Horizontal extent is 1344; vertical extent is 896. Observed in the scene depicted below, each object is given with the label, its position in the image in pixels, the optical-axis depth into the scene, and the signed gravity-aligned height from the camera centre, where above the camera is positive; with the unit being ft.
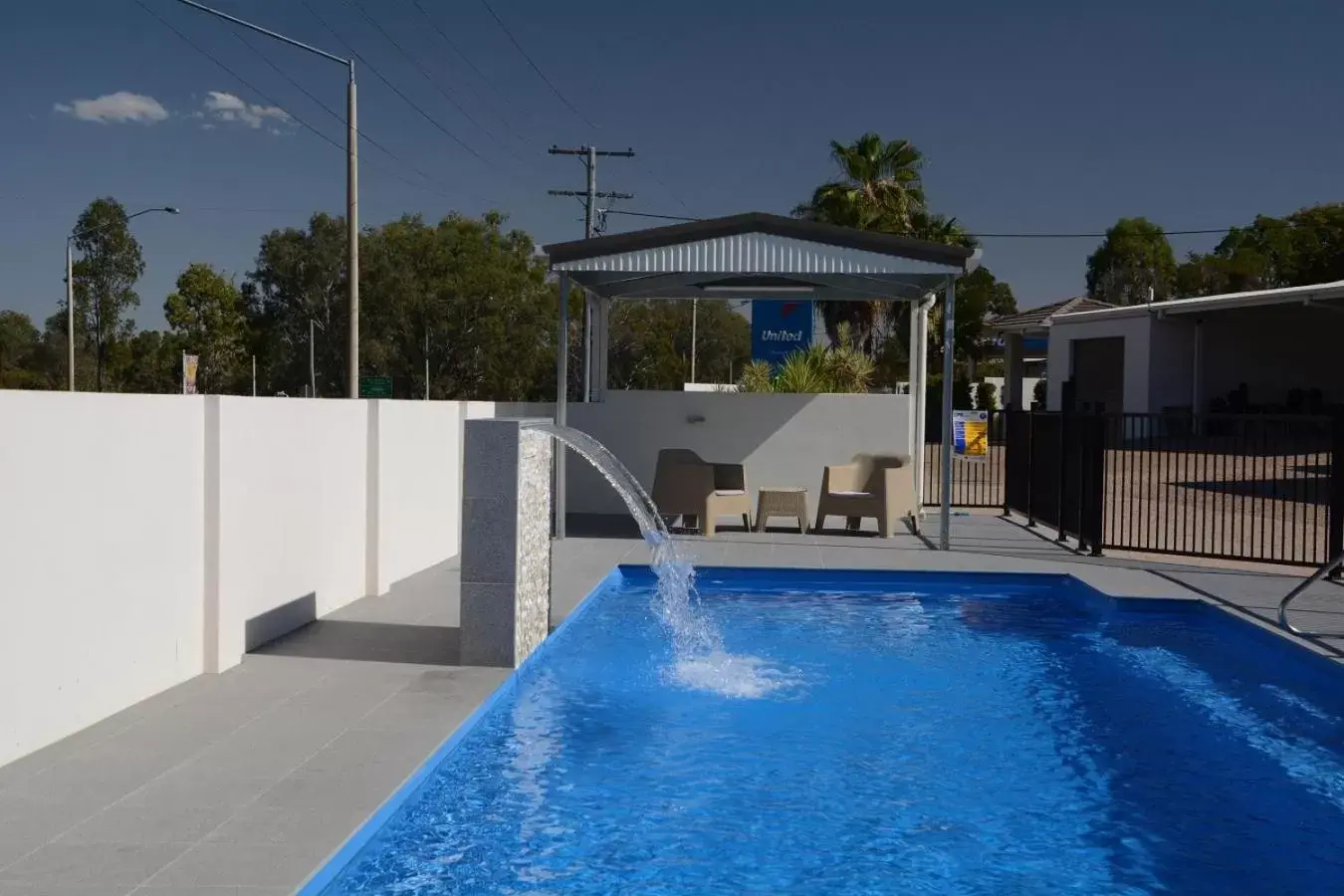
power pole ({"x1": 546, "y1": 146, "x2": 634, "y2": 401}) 116.37 +21.48
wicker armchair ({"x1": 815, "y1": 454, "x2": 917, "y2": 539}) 44.11 -2.65
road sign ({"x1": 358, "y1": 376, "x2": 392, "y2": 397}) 108.99 +2.49
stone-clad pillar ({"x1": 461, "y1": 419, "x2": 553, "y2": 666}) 22.52 -2.23
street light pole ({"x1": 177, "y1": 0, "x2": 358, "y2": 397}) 75.97 +13.20
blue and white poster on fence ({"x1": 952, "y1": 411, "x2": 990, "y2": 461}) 50.08 -0.61
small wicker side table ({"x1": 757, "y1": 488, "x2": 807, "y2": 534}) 45.16 -3.07
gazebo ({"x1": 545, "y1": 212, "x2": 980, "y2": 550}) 39.50 +5.26
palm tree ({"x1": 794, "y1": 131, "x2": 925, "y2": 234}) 114.93 +21.92
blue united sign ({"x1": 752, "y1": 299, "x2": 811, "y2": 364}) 90.58 +6.66
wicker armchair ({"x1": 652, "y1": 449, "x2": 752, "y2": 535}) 43.98 -2.67
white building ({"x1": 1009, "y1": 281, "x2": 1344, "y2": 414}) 101.45 +5.69
